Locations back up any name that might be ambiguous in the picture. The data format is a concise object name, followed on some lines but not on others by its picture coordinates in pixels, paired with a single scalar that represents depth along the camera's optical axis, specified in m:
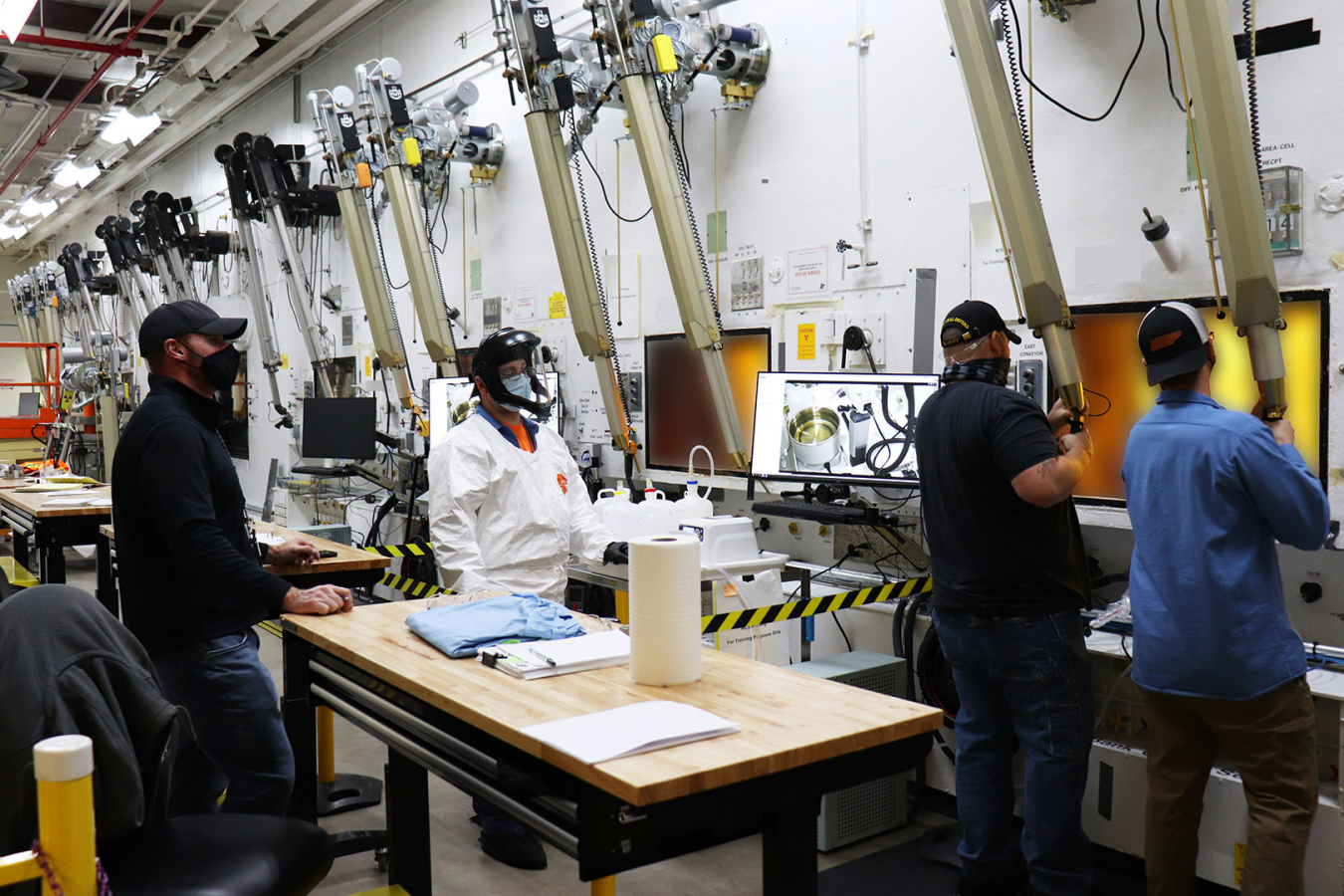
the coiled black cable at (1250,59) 2.81
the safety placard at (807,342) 4.40
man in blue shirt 2.31
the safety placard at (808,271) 4.35
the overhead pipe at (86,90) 7.78
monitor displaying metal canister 3.65
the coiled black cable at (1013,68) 3.56
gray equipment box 3.30
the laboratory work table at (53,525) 5.48
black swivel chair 1.58
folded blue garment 2.01
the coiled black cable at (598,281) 5.28
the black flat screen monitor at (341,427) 6.81
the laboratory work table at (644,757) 1.42
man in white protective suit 3.04
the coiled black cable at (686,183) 4.62
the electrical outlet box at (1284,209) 2.95
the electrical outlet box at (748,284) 4.65
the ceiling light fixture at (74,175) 11.46
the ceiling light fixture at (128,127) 8.93
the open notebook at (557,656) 1.87
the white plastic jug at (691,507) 3.83
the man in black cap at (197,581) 2.38
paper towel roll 1.74
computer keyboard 3.52
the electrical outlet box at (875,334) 4.13
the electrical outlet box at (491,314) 6.48
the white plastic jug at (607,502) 3.93
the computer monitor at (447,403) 6.12
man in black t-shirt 2.63
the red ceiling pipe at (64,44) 7.98
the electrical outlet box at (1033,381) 3.61
